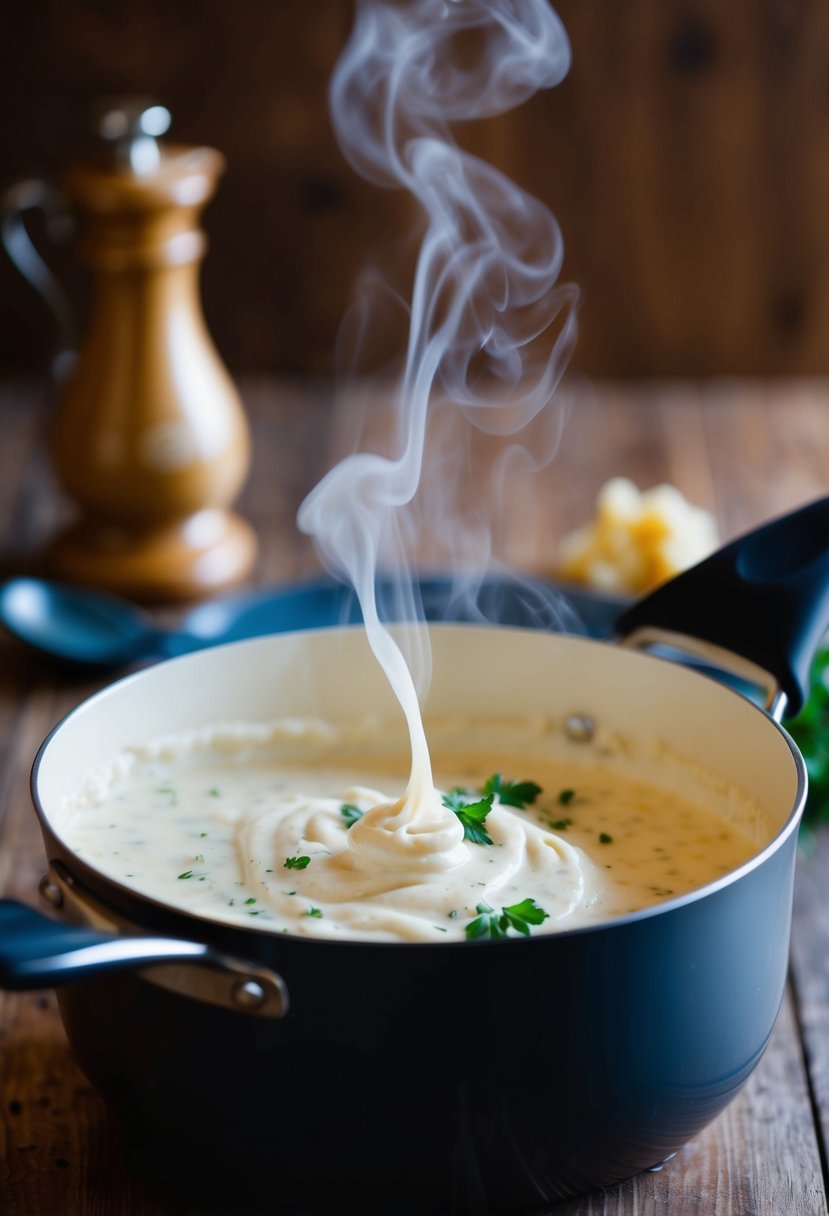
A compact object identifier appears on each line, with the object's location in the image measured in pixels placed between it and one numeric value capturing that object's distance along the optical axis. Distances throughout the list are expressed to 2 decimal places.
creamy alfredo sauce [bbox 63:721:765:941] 1.03
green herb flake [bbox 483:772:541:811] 1.12
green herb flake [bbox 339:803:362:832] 1.10
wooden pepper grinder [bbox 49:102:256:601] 1.36
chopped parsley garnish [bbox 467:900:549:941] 0.96
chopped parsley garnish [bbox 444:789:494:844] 1.08
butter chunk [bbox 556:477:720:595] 1.33
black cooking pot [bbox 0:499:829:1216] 0.81
